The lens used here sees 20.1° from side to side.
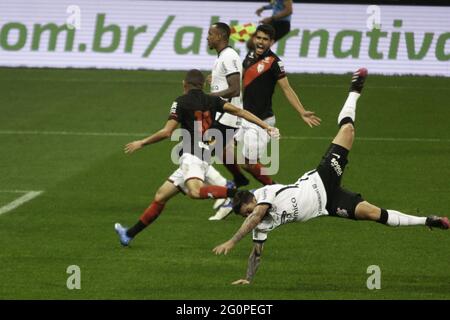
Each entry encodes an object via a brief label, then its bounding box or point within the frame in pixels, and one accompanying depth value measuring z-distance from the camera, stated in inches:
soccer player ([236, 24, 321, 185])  713.0
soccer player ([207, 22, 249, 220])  693.9
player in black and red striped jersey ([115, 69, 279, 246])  598.9
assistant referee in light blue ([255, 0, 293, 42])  1056.2
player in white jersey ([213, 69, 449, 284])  522.9
